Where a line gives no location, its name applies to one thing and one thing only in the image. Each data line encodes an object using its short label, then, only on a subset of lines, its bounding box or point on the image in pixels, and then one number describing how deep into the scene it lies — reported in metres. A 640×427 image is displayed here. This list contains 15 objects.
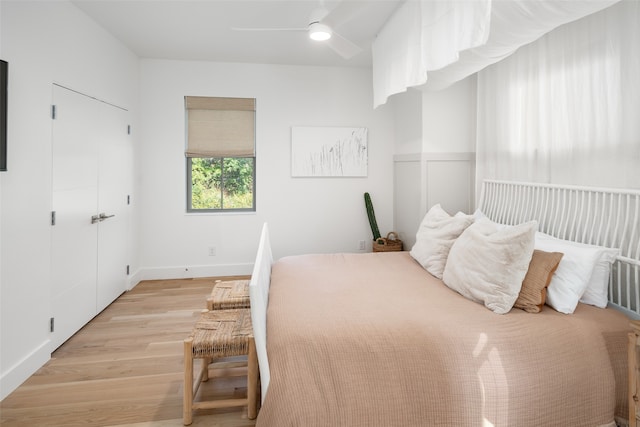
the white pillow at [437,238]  2.50
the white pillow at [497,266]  1.85
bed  1.44
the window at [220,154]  4.35
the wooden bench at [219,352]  1.83
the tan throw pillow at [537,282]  1.84
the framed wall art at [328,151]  4.51
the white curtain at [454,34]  1.66
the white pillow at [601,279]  1.93
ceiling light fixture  2.32
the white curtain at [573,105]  1.97
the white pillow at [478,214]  2.95
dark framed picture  2.04
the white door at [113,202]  3.34
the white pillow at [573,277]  1.84
